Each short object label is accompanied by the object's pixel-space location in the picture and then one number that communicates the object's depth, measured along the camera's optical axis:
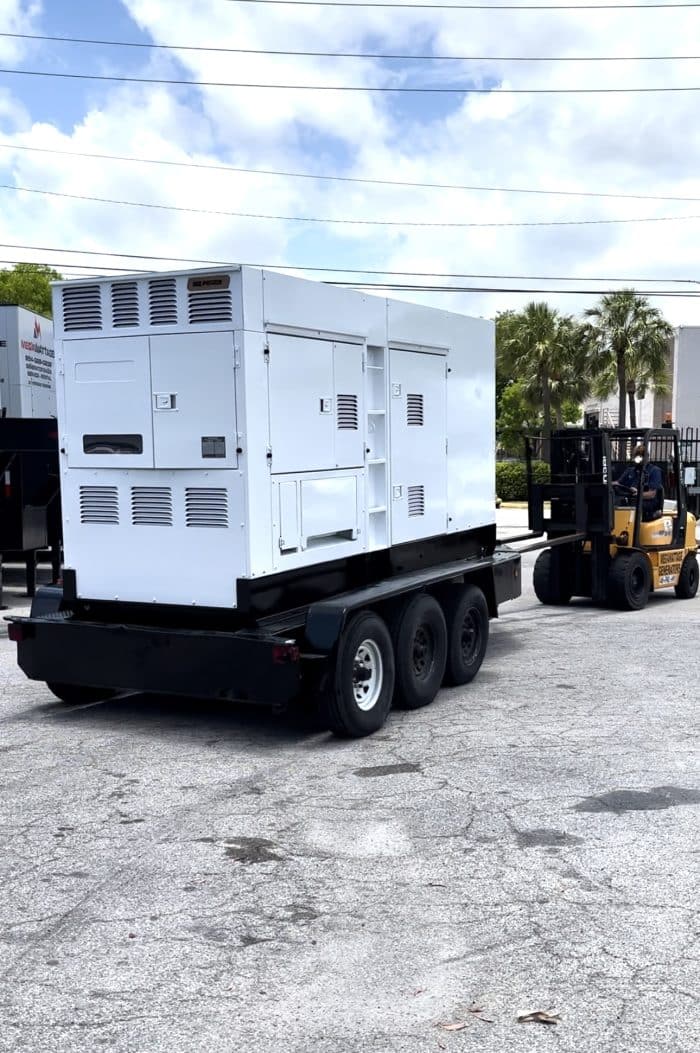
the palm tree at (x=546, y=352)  46.31
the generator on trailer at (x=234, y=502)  7.34
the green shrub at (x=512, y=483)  38.19
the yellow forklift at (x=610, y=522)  13.63
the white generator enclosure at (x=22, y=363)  17.59
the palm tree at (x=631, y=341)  43.41
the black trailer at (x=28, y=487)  14.14
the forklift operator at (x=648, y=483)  14.43
